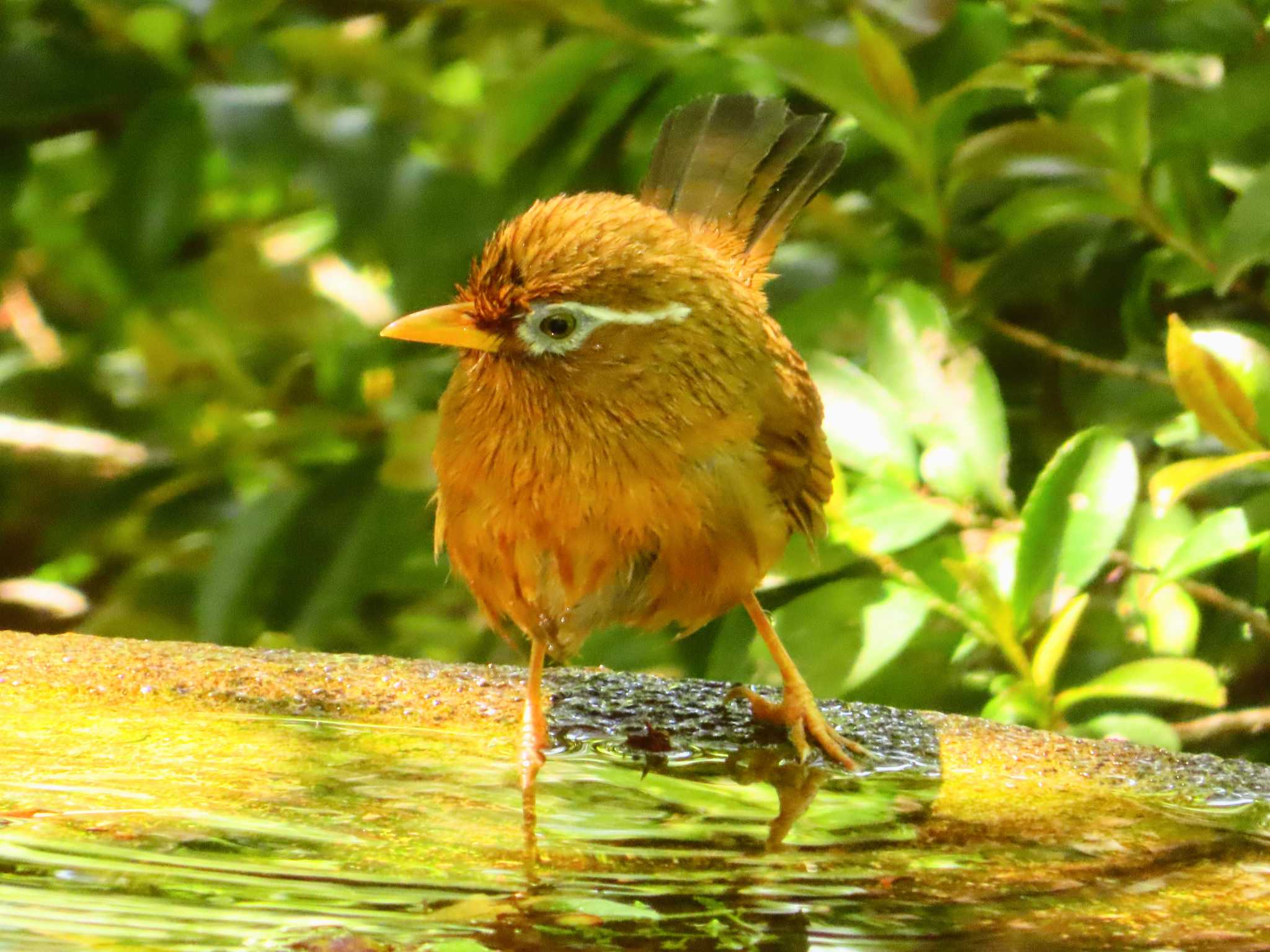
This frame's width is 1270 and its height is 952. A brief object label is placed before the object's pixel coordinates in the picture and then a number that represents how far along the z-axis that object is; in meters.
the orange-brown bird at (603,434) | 4.34
